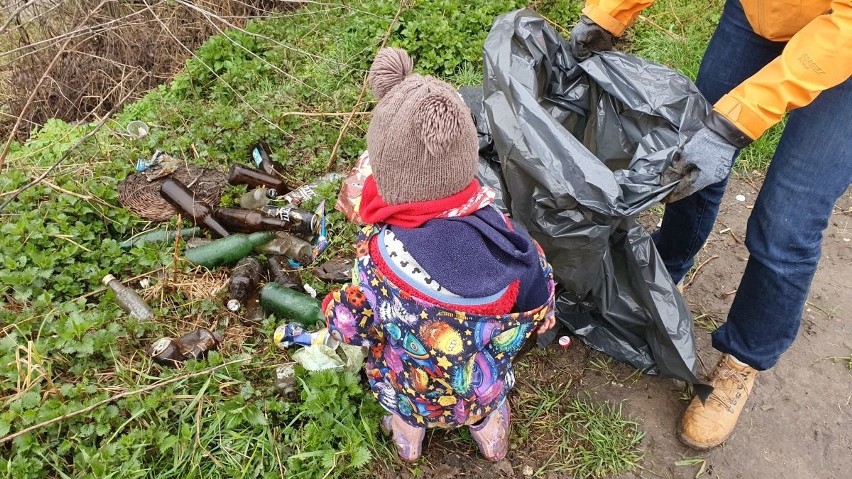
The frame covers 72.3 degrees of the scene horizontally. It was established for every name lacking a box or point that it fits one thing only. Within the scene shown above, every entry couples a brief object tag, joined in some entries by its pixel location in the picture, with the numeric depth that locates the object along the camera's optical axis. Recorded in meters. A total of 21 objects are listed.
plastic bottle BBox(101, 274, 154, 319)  2.60
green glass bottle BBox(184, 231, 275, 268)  2.83
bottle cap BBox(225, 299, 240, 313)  2.67
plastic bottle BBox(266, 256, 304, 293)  2.74
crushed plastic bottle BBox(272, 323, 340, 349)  2.47
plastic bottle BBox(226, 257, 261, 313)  2.69
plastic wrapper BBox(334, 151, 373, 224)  2.86
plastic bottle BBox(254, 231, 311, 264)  2.91
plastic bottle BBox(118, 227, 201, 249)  2.91
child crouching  1.42
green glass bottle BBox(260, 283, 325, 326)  2.59
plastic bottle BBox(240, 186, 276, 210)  3.12
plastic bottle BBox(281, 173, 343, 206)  3.14
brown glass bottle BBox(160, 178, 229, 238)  2.99
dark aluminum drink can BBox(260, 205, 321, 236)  2.96
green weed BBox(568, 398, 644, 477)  2.32
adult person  1.69
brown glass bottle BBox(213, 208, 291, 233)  2.96
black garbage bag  1.93
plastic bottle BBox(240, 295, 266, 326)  2.66
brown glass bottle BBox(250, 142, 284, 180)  3.36
